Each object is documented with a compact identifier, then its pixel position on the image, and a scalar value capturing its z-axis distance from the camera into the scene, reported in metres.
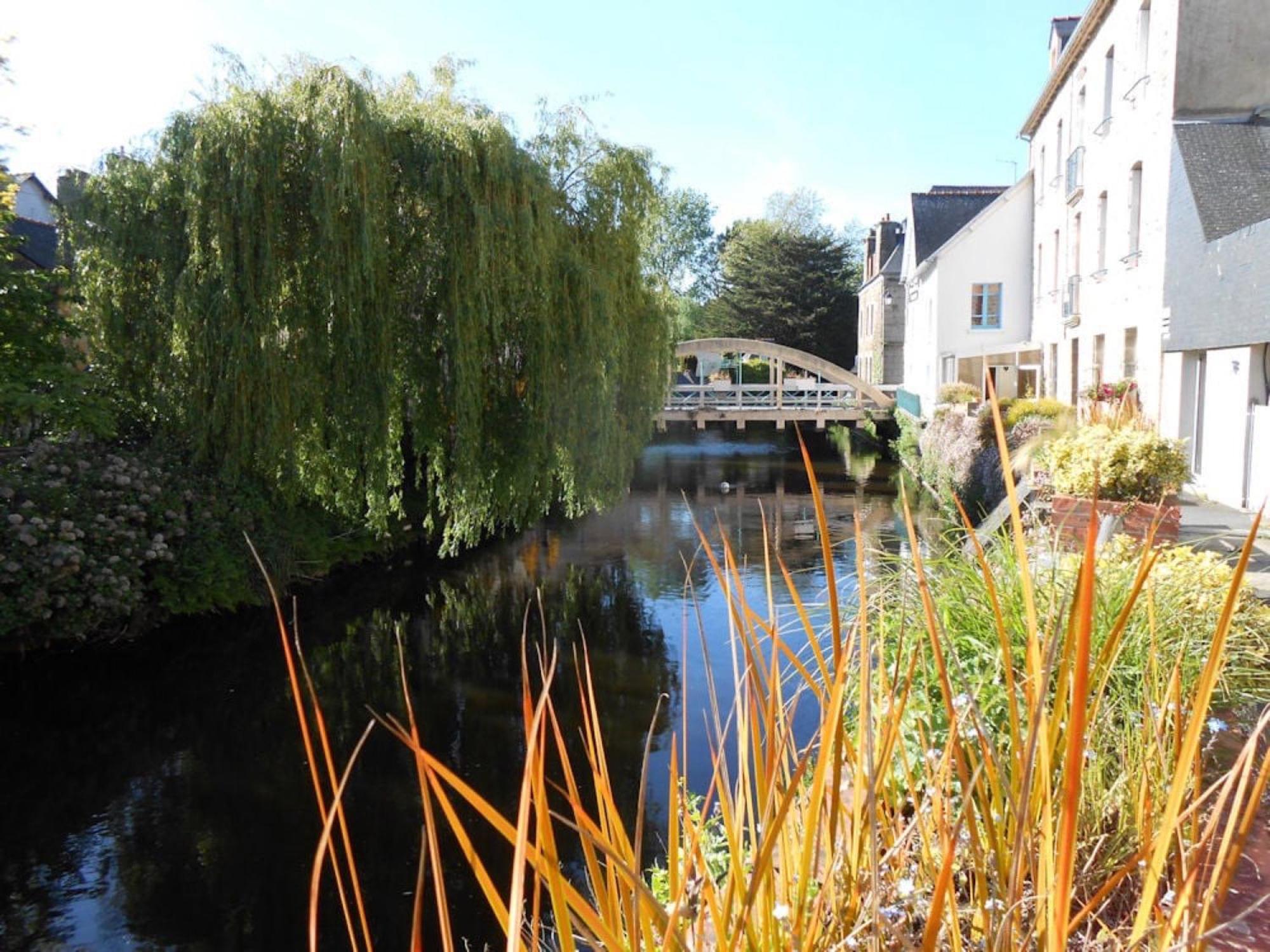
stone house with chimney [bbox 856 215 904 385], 37.34
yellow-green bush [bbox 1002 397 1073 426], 14.43
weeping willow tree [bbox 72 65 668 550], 10.16
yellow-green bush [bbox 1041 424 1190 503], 6.66
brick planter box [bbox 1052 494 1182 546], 6.25
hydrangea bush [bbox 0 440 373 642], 8.99
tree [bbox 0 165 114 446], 10.00
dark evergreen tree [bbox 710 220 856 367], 44.22
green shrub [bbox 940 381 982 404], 20.75
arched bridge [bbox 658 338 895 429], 26.16
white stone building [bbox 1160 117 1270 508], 9.35
